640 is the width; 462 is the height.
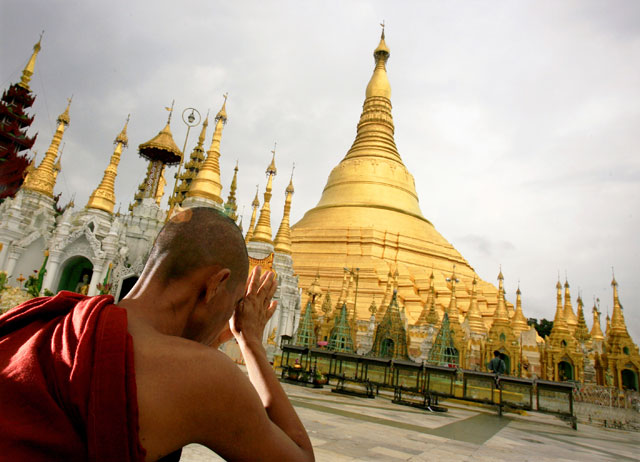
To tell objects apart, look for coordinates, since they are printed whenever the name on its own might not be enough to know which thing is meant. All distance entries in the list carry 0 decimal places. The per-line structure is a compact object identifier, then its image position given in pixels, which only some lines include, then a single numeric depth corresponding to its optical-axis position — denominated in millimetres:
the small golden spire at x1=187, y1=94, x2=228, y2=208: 15234
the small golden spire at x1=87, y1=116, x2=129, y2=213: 16666
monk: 924
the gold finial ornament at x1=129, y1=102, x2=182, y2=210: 22891
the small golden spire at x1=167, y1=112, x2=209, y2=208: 26328
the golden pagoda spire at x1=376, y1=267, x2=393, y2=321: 19469
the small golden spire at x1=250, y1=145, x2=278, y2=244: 17406
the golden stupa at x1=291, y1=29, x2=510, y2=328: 24141
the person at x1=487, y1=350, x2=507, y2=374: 10741
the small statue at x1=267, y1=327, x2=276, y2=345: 16016
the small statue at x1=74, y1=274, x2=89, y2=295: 14327
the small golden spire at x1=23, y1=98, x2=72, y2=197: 17797
